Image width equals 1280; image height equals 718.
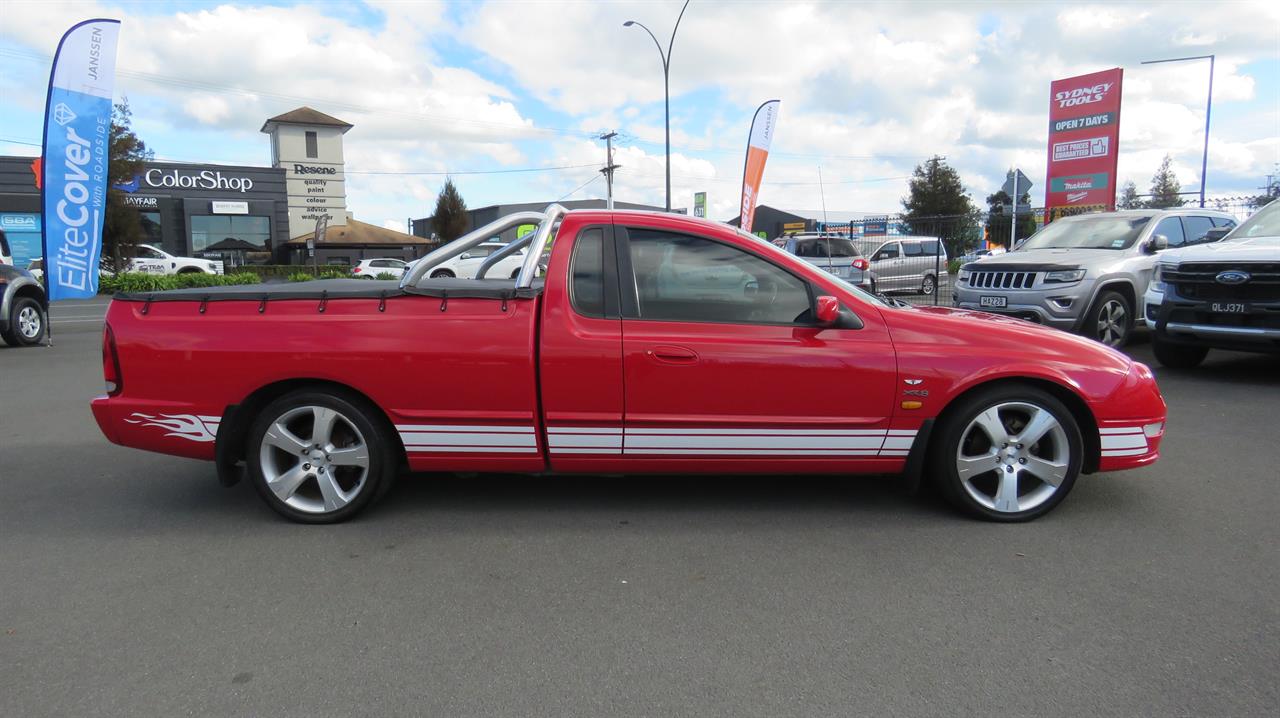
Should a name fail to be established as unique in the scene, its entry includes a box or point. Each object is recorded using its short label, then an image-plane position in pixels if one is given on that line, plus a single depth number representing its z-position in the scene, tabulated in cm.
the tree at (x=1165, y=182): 6244
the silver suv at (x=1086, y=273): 967
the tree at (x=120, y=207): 3516
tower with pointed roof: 5434
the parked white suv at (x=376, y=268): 3422
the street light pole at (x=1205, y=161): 2770
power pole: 5088
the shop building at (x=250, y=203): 4278
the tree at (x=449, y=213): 6306
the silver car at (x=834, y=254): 1884
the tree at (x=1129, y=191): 5256
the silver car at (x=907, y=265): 2206
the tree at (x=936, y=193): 6062
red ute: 406
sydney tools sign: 2464
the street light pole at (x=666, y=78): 2519
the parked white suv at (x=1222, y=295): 741
